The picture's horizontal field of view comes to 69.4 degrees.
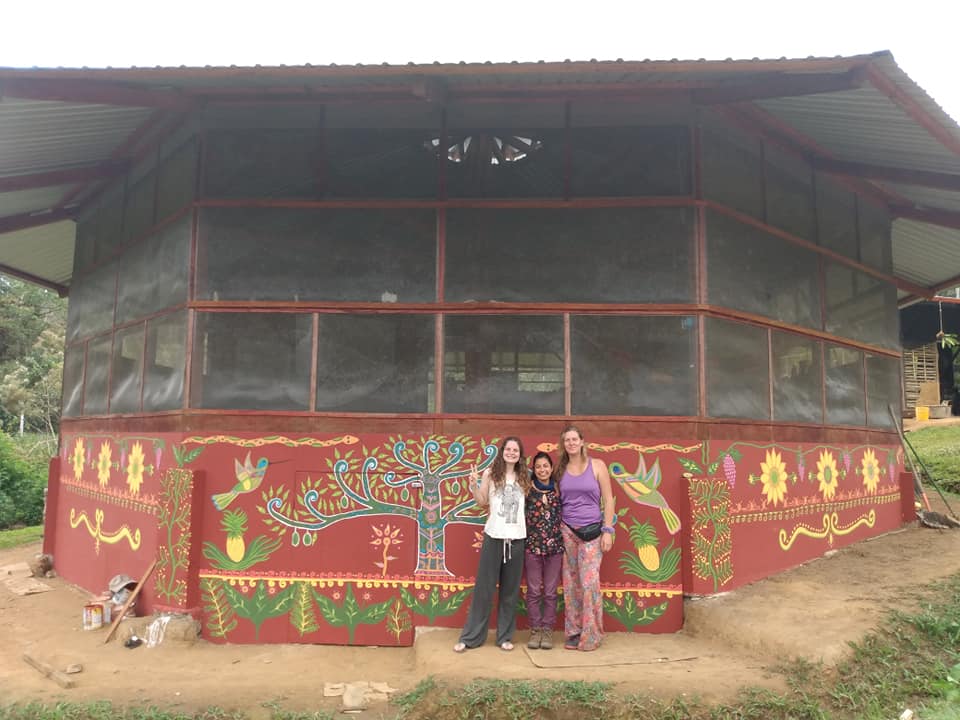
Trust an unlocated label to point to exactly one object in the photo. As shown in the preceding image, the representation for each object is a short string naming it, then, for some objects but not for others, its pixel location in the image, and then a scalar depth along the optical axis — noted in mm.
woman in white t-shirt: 5273
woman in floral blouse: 5340
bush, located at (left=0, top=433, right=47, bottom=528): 16172
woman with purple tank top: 5219
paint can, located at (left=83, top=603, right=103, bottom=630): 6446
